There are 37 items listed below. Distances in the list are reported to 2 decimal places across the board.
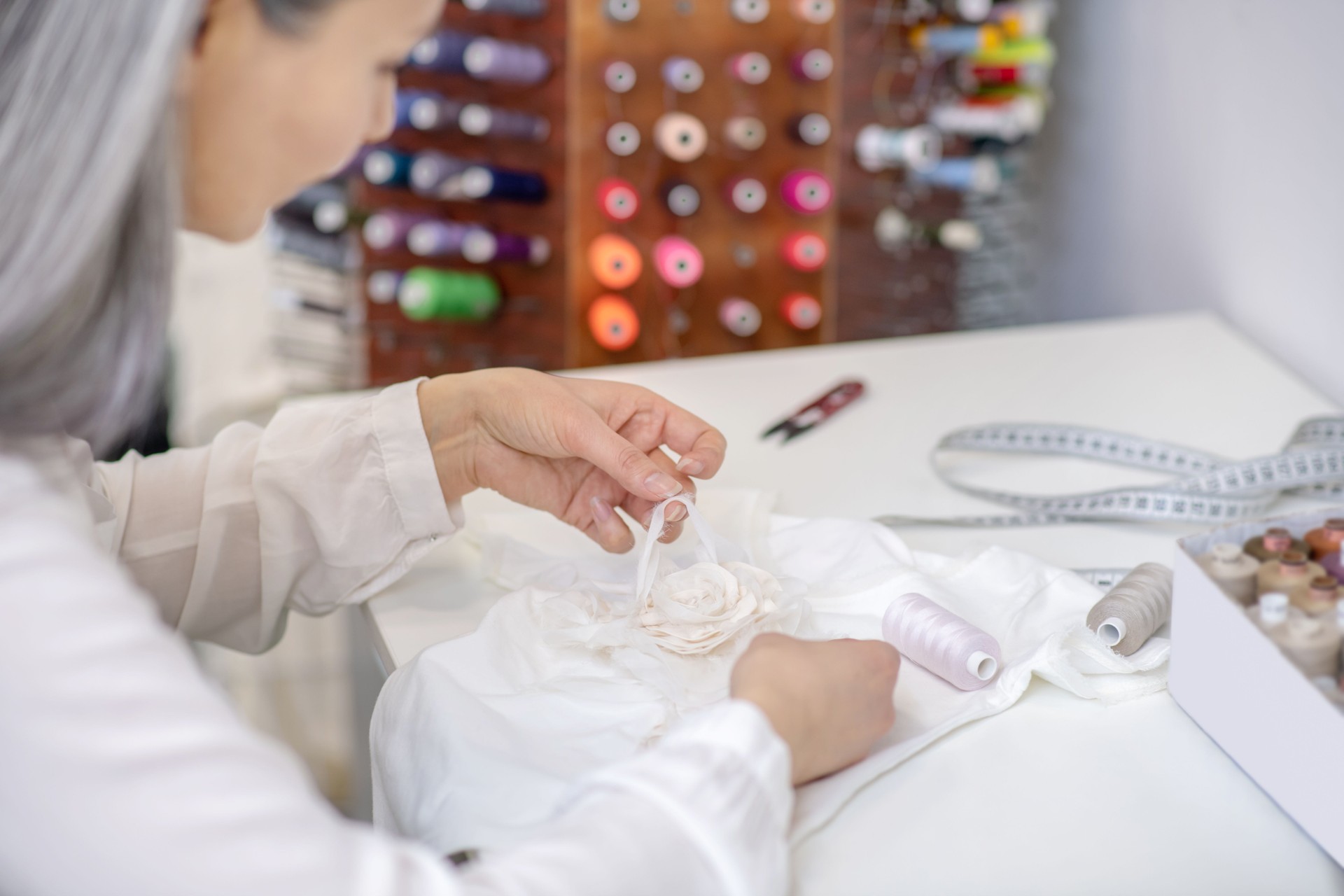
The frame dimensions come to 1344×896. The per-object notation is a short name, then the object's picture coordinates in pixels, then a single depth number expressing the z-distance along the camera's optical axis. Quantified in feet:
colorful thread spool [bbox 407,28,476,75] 5.81
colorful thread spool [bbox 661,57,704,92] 5.85
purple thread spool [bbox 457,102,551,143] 5.94
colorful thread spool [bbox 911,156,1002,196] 6.00
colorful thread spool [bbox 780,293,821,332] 6.42
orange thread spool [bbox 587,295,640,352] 6.12
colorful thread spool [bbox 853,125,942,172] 5.93
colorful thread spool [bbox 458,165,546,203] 5.99
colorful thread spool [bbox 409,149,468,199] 6.04
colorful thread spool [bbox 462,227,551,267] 6.16
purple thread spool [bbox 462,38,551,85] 5.77
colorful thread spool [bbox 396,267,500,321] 6.26
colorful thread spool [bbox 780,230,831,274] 6.31
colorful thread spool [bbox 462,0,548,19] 5.77
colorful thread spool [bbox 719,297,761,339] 6.29
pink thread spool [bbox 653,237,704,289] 6.07
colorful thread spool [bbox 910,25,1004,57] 5.86
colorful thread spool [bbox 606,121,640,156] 5.89
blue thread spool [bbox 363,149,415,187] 6.06
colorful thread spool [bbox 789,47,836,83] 6.04
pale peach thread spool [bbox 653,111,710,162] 5.89
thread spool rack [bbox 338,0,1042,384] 5.95
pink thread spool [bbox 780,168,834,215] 6.19
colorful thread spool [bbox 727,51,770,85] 5.95
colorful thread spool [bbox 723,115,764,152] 6.04
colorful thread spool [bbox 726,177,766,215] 6.10
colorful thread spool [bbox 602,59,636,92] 5.81
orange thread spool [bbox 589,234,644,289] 6.04
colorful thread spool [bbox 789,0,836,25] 5.96
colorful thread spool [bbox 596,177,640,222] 5.93
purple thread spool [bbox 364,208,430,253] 6.17
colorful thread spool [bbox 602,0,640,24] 5.74
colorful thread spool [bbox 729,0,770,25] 5.89
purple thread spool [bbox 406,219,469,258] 6.18
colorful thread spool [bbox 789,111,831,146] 6.11
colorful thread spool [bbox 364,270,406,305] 6.34
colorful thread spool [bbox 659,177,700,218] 6.06
